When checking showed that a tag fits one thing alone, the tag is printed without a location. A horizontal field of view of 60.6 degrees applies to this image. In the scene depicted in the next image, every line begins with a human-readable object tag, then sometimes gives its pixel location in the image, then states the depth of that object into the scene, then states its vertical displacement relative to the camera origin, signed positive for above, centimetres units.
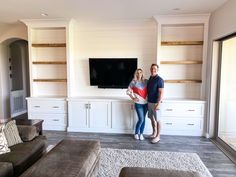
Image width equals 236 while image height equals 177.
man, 388 -36
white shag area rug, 288 -131
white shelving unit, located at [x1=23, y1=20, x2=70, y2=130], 479 +17
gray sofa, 214 -93
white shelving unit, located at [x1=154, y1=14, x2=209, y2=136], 437 +18
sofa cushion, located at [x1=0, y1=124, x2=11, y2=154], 245 -84
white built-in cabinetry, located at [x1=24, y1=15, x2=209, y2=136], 441 -22
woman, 411 -37
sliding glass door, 365 -33
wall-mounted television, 477 +14
